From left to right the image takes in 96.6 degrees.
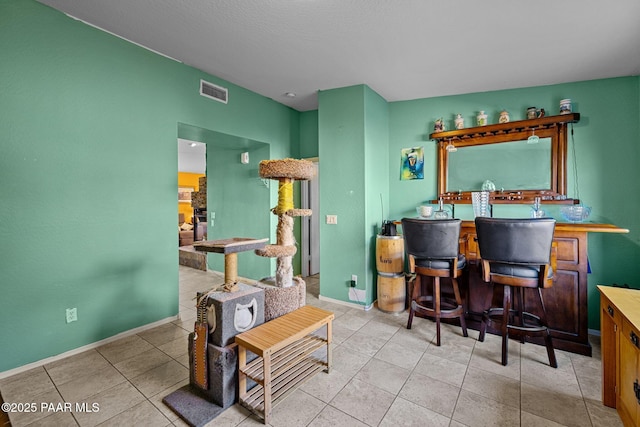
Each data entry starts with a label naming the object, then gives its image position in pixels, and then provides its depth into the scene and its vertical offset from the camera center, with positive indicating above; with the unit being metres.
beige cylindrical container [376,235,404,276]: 3.26 -0.50
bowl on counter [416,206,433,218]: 3.51 +0.02
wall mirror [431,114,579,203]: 3.17 +0.61
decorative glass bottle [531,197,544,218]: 2.97 +0.01
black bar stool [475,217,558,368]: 2.10 -0.36
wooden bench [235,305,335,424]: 1.65 -0.98
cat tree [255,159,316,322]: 2.16 -0.26
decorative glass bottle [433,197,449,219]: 3.49 +0.00
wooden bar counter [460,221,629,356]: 2.42 -0.72
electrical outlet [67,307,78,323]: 2.32 -0.81
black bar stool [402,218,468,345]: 2.47 -0.38
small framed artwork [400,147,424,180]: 3.85 +0.68
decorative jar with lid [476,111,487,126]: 3.46 +1.14
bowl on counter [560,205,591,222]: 2.91 -0.01
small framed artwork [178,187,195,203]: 10.41 +0.73
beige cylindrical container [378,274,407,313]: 3.28 -0.93
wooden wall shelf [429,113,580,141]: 3.06 +0.98
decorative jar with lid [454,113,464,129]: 3.59 +1.14
